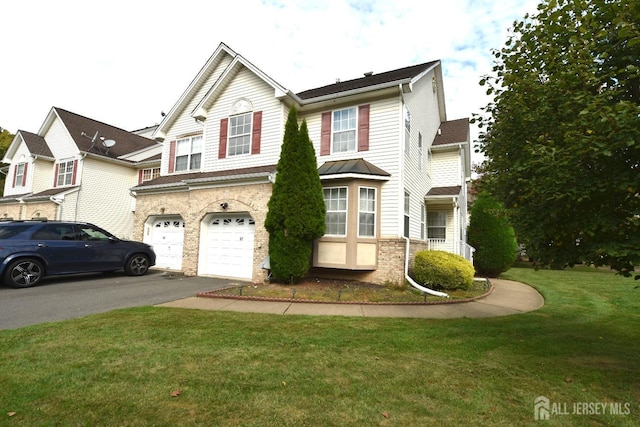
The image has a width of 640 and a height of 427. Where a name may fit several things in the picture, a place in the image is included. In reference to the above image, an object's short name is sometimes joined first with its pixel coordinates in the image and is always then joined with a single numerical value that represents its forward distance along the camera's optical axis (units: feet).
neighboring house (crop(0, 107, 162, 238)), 60.80
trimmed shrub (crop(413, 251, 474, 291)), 33.06
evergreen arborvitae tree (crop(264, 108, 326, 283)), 32.14
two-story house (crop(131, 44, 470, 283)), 35.45
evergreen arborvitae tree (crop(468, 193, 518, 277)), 50.57
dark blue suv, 28.99
